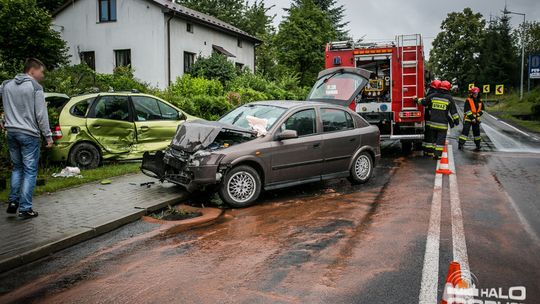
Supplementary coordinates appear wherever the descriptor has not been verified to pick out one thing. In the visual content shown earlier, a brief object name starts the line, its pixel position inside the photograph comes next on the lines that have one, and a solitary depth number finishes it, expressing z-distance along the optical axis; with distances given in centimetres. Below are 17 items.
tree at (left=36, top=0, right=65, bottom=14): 3234
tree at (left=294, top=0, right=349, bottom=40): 4078
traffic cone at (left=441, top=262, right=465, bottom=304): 309
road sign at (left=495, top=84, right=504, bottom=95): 4820
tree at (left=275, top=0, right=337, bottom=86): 3195
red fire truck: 1293
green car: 943
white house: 2511
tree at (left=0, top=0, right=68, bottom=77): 1952
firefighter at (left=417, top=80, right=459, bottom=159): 1191
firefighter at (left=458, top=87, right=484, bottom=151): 1436
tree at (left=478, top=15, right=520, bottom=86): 5969
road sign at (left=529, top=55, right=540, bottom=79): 3641
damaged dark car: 716
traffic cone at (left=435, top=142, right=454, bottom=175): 998
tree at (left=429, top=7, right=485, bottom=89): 7762
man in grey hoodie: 612
